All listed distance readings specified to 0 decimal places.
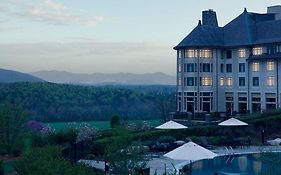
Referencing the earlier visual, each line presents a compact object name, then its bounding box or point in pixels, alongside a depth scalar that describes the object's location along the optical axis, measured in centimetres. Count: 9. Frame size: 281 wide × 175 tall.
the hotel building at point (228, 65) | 5169
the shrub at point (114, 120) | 4475
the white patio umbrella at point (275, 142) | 3305
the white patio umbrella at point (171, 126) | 3253
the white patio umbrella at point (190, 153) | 2006
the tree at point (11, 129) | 3384
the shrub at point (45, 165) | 1487
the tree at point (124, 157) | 1703
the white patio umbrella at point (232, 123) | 3409
